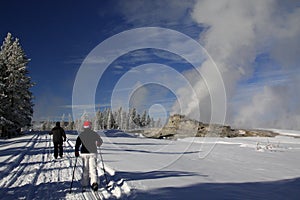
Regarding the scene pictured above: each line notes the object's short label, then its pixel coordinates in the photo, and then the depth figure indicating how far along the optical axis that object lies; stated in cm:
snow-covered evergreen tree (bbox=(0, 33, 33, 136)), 3169
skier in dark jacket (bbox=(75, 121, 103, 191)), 764
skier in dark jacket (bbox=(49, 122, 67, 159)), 1393
